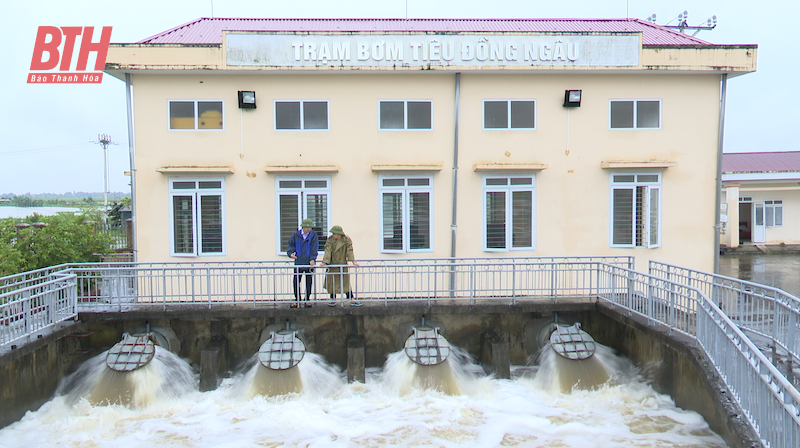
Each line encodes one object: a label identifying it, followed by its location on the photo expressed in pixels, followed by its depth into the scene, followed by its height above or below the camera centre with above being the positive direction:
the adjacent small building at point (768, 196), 27.38 +0.67
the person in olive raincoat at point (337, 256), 11.12 -0.84
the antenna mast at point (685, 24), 30.44 +9.93
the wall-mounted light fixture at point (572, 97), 12.55 +2.44
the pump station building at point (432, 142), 12.20 +1.50
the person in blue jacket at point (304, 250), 11.03 -0.71
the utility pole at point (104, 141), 59.28 +7.30
